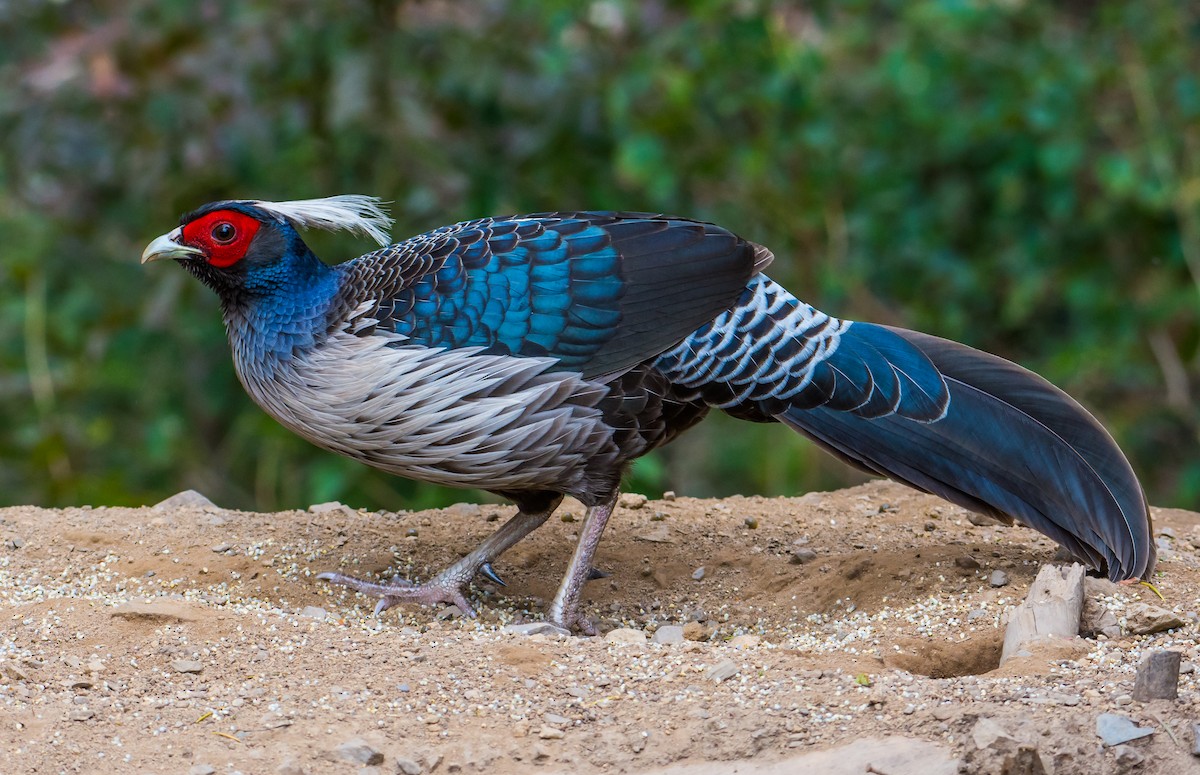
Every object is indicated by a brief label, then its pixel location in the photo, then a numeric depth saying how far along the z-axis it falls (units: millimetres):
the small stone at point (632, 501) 11500
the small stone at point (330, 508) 11141
